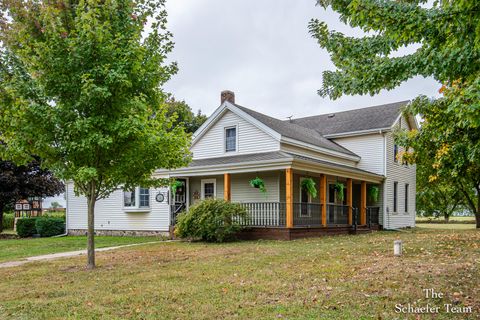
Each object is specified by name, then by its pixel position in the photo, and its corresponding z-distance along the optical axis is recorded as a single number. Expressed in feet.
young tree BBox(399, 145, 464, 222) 98.76
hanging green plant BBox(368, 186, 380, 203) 69.51
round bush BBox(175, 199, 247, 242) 46.52
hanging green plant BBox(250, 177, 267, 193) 53.78
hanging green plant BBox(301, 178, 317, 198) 54.29
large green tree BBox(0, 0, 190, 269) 26.48
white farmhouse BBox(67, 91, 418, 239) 52.19
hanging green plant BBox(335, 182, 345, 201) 60.95
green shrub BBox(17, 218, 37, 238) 68.74
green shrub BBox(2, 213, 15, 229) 104.26
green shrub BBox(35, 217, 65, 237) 69.21
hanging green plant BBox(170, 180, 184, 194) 58.73
